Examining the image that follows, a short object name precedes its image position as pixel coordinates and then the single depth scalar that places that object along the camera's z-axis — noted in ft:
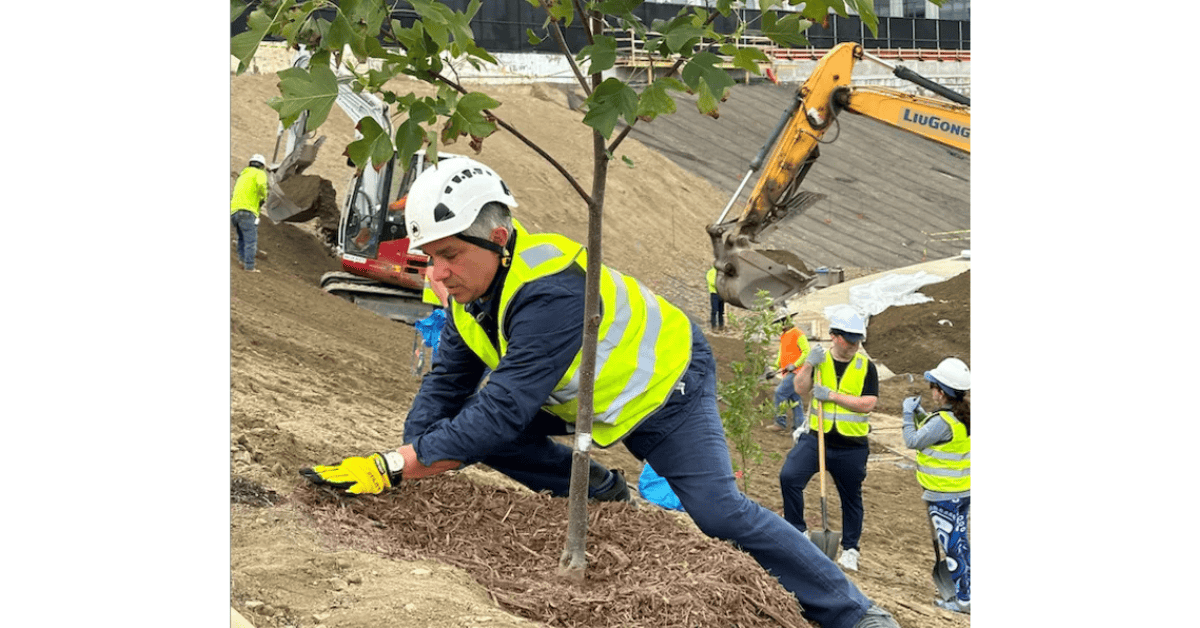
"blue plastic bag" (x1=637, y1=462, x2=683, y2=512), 18.26
